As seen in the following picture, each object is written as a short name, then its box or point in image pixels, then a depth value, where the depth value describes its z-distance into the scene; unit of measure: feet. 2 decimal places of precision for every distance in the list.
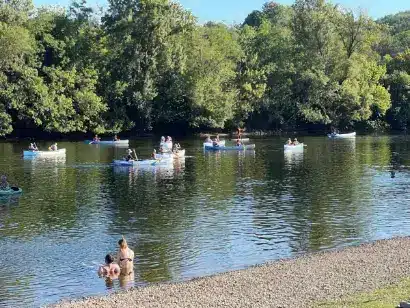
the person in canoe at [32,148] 236.84
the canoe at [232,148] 261.03
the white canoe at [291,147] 254.68
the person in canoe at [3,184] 144.97
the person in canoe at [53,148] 240.12
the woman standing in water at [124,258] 85.97
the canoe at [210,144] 267.04
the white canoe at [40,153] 233.78
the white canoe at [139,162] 203.96
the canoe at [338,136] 331.16
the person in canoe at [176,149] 232.04
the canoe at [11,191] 143.54
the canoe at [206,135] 354.74
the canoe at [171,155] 217.77
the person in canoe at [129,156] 206.24
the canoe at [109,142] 292.40
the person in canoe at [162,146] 230.60
